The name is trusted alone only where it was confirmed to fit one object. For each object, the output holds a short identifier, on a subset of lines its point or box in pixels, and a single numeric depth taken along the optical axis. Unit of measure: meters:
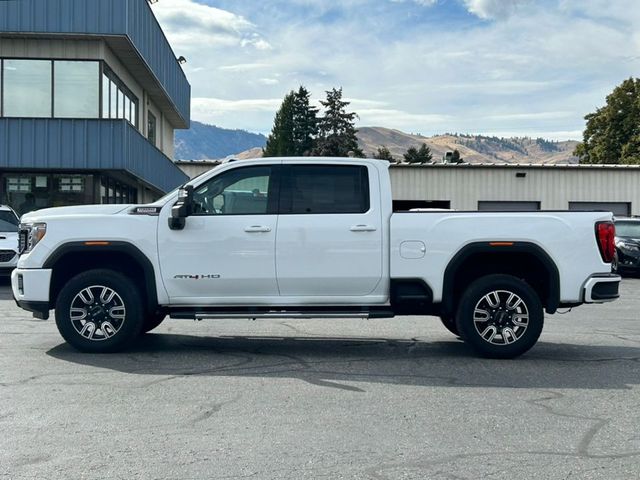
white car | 15.62
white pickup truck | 7.77
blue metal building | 20.09
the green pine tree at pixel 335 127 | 83.88
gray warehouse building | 38.66
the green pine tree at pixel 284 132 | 97.12
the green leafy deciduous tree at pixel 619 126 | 63.22
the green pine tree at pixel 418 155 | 107.81
